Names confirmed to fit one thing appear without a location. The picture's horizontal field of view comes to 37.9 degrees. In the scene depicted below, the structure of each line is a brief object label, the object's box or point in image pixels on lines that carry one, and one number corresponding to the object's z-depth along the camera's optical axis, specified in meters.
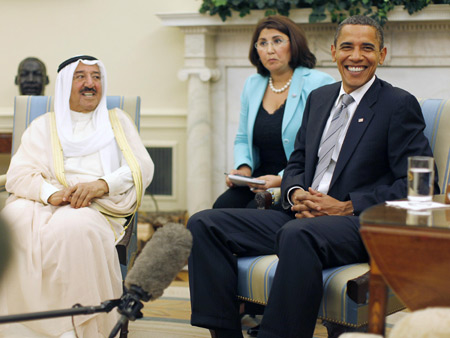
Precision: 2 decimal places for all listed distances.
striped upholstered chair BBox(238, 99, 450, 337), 2.24
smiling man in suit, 2.27
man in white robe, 2.81
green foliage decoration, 4.30
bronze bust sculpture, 4.63
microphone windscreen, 1.39
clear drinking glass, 1.87
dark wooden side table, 1.62
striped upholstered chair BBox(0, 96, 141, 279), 3.52
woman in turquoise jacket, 3.33
